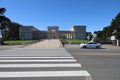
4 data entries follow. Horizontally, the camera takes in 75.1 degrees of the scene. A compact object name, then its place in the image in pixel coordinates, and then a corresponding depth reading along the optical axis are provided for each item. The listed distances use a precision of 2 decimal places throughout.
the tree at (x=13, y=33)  35.72
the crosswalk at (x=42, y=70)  2.86
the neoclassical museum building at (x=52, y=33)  50.12
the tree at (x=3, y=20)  21.84
